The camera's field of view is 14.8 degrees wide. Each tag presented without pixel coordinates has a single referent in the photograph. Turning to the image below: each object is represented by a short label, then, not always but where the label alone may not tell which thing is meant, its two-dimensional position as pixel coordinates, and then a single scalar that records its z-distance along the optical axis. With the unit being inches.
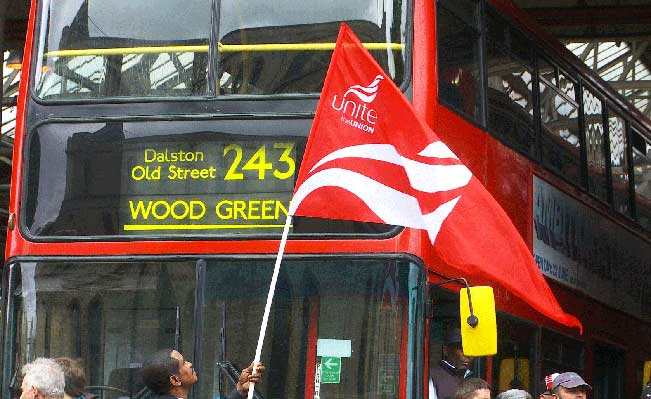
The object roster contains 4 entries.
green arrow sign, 493.3
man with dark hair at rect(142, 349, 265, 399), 412.3
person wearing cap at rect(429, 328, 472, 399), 512.9
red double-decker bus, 497.7
